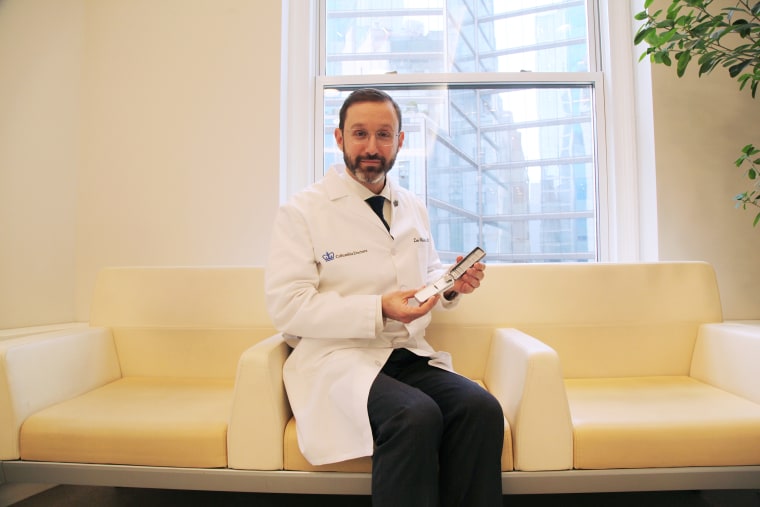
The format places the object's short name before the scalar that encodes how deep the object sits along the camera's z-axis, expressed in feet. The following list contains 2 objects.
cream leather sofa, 4.58
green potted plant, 6.04
